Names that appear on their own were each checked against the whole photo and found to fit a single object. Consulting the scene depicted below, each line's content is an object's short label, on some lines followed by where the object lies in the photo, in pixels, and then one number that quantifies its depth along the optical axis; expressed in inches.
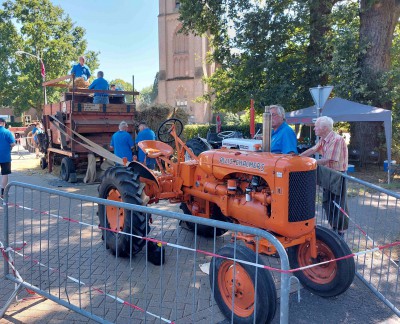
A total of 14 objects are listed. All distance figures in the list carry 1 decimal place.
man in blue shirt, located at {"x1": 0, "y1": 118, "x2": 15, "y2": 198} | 314.3
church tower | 1863.9
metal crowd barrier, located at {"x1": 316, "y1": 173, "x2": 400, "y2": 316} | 147.6
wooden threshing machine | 375.6
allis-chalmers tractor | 121.0
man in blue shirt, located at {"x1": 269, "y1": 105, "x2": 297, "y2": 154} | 177.3
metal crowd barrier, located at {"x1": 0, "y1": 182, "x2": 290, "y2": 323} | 118.0
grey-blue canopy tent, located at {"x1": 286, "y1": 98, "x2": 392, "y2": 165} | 427.4
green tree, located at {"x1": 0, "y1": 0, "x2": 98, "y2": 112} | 1269.7
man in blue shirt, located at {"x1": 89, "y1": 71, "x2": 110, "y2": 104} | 392.8
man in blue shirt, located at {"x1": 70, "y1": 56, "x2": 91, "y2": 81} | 419.5
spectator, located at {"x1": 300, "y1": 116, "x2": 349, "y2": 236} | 184.7
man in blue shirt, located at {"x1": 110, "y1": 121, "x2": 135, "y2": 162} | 323.0
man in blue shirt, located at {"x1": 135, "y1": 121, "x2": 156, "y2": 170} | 327.9
